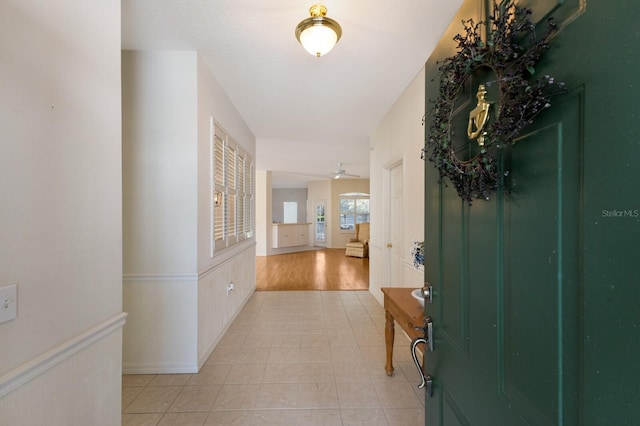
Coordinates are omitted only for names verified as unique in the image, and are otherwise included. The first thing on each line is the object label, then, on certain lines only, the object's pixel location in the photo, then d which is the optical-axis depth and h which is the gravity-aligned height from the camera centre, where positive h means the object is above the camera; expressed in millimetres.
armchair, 8297 -1041
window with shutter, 2719 +256
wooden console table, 1736 -723
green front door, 431 -82
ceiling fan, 7142 +1201
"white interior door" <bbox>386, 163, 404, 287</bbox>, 3326 -244
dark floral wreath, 581 +310
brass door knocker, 690 +257
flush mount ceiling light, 1723 +1206
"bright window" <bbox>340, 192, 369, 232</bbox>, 10273 +36
